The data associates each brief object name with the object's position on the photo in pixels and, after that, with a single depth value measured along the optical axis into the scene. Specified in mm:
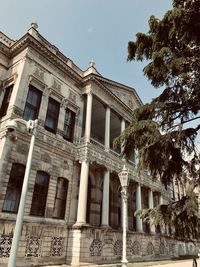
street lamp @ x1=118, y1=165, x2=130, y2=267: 10141
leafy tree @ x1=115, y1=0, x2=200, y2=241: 7090
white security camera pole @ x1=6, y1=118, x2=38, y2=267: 5567
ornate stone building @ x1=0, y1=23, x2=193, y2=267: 12539
